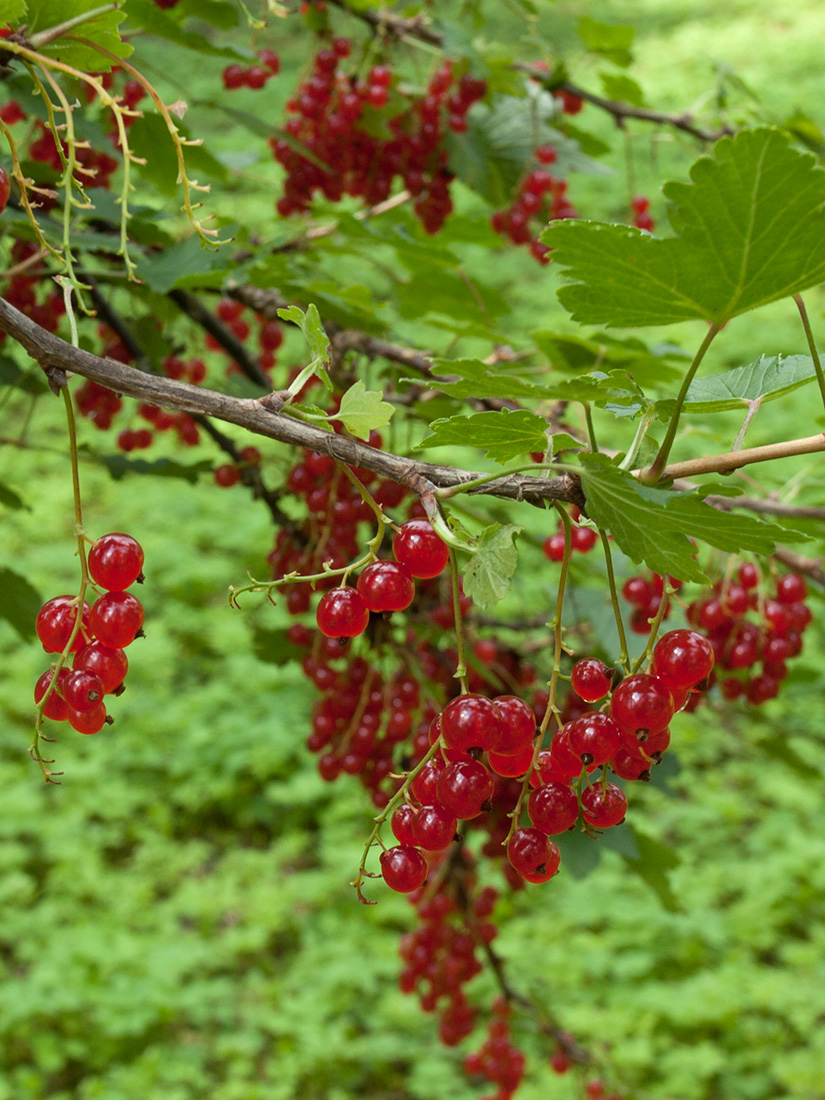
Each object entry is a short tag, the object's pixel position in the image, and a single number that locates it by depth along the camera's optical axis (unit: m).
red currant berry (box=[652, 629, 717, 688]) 0.42
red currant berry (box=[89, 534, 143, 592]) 0.41
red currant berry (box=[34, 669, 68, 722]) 0.42
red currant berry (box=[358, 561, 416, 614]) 0.41
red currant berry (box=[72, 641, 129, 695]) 0.42
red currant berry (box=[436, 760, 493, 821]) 0.41
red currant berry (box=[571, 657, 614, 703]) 0.43
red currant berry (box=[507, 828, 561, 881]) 0.42
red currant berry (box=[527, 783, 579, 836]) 0.42
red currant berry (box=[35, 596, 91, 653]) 0.42
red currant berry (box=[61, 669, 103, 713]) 0.41
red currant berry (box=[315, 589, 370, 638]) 0.42
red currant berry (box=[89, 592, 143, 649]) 0.41
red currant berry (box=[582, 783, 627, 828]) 0.42
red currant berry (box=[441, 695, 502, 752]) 0.41
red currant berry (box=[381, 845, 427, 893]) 0.42
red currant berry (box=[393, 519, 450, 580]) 0.41
